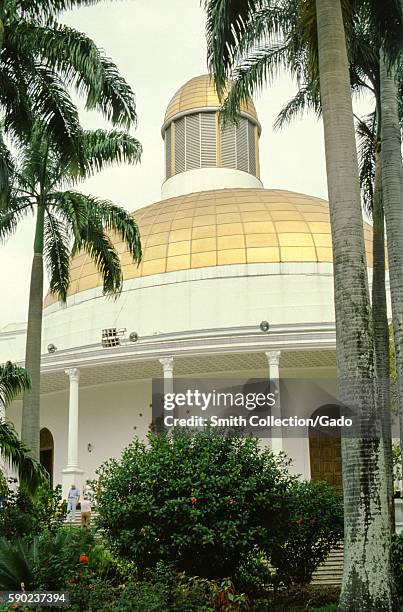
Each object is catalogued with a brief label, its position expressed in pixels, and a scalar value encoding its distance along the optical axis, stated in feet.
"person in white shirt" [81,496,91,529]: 76.02
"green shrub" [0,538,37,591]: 37.14
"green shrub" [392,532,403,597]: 41.50
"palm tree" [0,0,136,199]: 55.52
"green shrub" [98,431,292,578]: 42.29
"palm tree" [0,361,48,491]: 50.78
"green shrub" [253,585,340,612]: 42.55
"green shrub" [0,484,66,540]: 53.11
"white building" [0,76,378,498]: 101.14
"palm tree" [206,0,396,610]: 35.81
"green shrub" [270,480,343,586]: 47.21
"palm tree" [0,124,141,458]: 70.33
